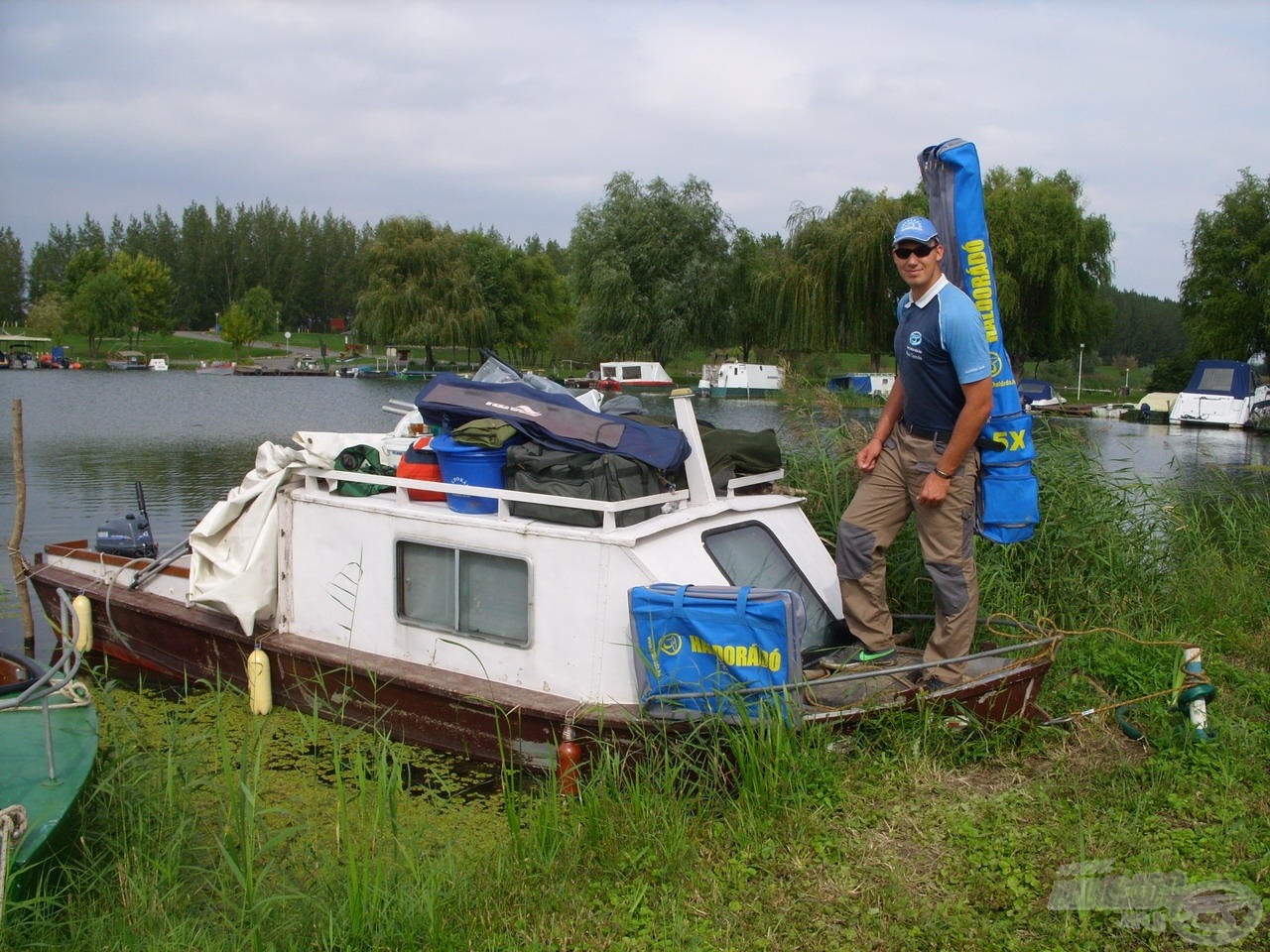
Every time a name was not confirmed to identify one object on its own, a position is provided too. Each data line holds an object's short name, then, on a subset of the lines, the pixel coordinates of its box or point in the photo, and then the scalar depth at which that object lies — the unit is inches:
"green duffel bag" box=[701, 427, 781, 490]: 261.9
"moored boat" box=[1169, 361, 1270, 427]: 1435.8
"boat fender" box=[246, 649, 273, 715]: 273.4
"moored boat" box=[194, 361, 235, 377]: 2714.1
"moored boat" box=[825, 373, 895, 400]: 1499.9
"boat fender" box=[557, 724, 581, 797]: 213.8
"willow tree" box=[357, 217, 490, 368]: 1713.8
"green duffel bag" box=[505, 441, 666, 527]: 226.1
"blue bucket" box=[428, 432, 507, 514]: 241.3
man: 199.3
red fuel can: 255.9
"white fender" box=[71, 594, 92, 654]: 343.9
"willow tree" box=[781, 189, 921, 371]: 1352.1
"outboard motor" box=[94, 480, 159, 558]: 386.9
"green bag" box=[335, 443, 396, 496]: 269.1
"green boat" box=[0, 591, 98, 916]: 163.9
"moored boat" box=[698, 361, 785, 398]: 1684.3
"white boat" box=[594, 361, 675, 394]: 1640.0
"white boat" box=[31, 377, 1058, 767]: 218.8
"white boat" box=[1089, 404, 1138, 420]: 1621.6
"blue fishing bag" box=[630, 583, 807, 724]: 196.7
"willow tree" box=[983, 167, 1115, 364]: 1316.4
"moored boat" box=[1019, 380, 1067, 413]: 1454.2
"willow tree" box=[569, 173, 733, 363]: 1755.7
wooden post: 390.6
